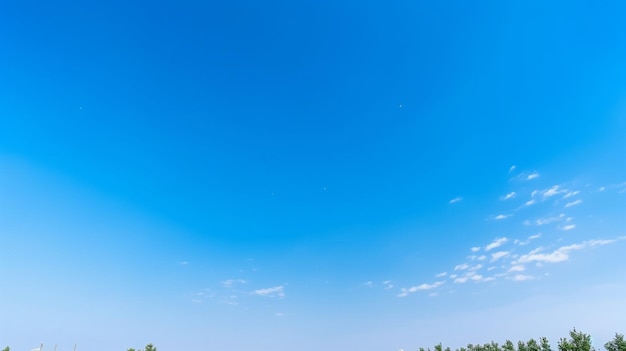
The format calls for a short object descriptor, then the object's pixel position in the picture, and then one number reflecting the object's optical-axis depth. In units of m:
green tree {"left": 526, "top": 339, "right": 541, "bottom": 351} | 58.94
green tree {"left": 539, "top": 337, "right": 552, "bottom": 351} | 57.62
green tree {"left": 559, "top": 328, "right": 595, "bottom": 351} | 50.78
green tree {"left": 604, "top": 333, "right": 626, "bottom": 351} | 48.75
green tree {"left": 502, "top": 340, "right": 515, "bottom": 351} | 64.44
